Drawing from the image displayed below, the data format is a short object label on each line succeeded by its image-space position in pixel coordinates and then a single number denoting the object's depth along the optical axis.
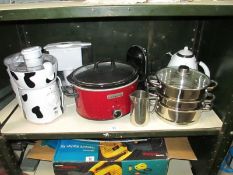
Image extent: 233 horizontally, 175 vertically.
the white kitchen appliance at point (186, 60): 0.97
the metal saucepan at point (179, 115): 0.87
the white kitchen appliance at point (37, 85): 0.78
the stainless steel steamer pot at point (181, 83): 0.82
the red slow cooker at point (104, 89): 0.84
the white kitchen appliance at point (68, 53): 1.04
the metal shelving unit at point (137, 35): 0.68
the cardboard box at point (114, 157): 1.03
